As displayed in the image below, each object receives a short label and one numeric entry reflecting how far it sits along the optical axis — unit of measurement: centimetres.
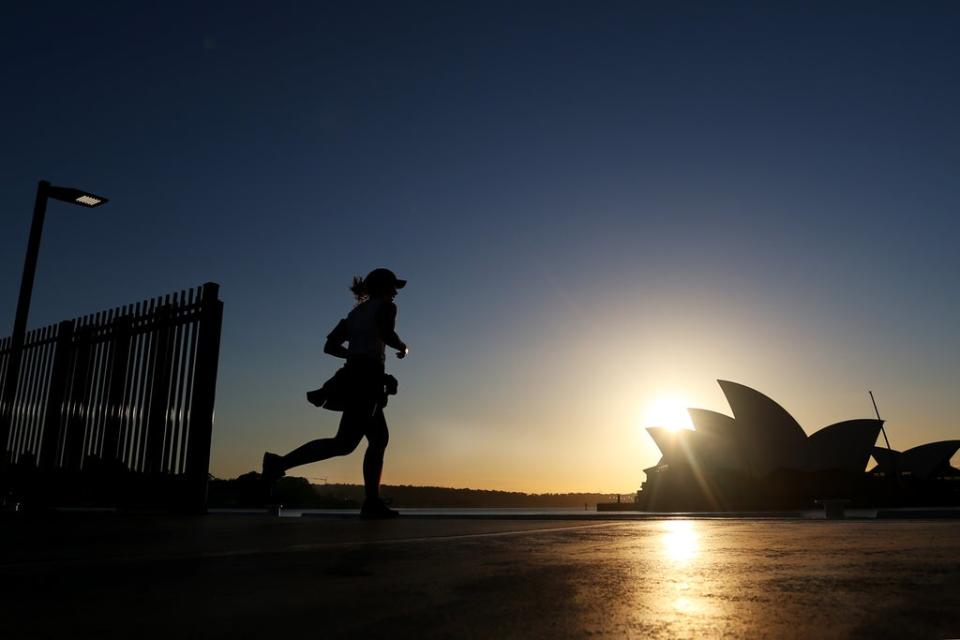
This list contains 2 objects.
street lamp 1008
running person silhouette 553
